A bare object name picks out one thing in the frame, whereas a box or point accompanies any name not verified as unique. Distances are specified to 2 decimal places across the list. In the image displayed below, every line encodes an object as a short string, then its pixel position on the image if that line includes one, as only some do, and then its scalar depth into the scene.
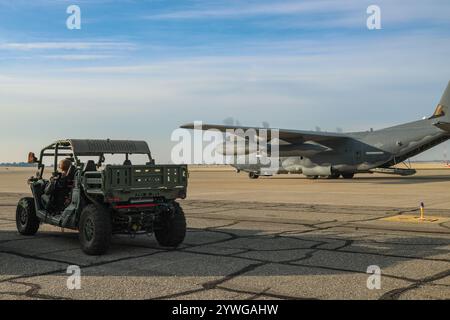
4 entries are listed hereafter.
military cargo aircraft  31.06
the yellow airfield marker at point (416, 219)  12.67
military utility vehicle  8.19
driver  9.73
